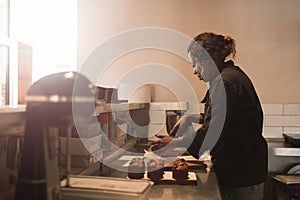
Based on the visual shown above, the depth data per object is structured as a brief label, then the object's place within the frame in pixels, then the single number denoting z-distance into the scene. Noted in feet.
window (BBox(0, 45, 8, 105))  8.14
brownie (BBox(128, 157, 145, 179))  4.32
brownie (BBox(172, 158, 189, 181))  4.65
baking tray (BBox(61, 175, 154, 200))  1.95
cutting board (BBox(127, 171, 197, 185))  4.53
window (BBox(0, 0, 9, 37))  8.30
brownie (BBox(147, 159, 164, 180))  4.54
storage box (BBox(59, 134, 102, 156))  1.92
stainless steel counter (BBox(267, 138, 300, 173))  7.27
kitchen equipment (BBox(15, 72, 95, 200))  1.42
